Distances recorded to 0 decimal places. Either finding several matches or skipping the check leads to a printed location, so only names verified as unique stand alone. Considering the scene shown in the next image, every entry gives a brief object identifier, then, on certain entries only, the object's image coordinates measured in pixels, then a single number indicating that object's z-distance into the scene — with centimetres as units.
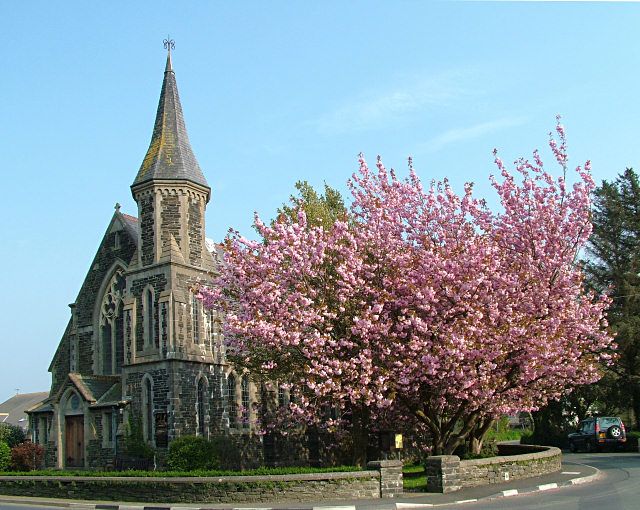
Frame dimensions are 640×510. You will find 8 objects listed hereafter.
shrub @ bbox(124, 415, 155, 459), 2834
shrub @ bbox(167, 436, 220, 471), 2636
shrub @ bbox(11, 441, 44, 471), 3173
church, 2934
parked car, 3531
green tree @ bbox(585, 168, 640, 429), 4344
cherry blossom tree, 2005
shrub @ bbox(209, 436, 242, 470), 2827
